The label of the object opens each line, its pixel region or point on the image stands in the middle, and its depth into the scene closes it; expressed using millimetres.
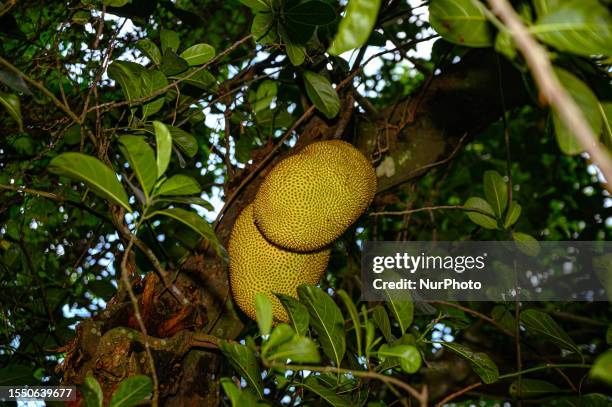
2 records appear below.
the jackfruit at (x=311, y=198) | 1206
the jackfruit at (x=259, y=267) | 1285
